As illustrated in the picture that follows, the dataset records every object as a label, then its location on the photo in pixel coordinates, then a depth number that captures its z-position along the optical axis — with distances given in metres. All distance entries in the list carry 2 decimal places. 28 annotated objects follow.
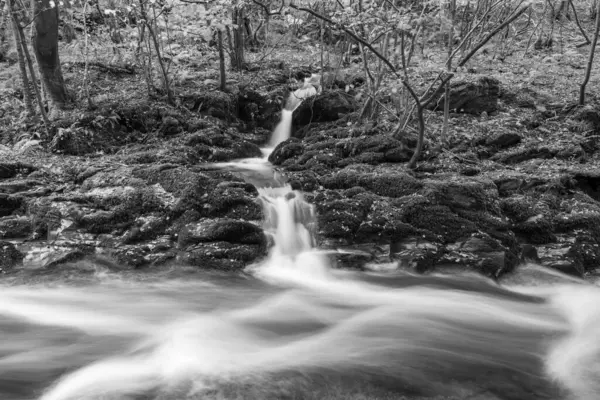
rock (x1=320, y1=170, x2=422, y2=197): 6.37
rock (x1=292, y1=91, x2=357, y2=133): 10.05
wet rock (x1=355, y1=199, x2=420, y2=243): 5.68
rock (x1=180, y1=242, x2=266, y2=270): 5.34
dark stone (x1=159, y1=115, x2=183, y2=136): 8.95
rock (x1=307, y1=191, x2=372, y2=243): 5.85
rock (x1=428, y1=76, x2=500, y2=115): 9.62
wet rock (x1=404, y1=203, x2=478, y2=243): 5.67
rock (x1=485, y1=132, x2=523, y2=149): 8.23
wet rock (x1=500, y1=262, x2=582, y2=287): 5.36
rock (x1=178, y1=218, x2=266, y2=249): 5.54
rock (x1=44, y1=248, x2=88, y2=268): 5.20
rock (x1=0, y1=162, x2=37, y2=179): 6.64
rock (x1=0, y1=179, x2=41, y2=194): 6.09
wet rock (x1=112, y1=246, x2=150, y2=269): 5.24
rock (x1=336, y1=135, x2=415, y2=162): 7.67
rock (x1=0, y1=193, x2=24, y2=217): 5.81
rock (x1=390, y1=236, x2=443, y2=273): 5.42
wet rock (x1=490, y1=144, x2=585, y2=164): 7.72
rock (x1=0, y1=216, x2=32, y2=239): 5.45
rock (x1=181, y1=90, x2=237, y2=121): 9.94
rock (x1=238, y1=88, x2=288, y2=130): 10.55
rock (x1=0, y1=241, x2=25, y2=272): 5.14
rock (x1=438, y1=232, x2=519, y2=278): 5.37
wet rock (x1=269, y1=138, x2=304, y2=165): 8.44
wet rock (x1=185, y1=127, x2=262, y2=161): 8.38
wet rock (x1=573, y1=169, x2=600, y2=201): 6.85
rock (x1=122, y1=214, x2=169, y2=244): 5.52
